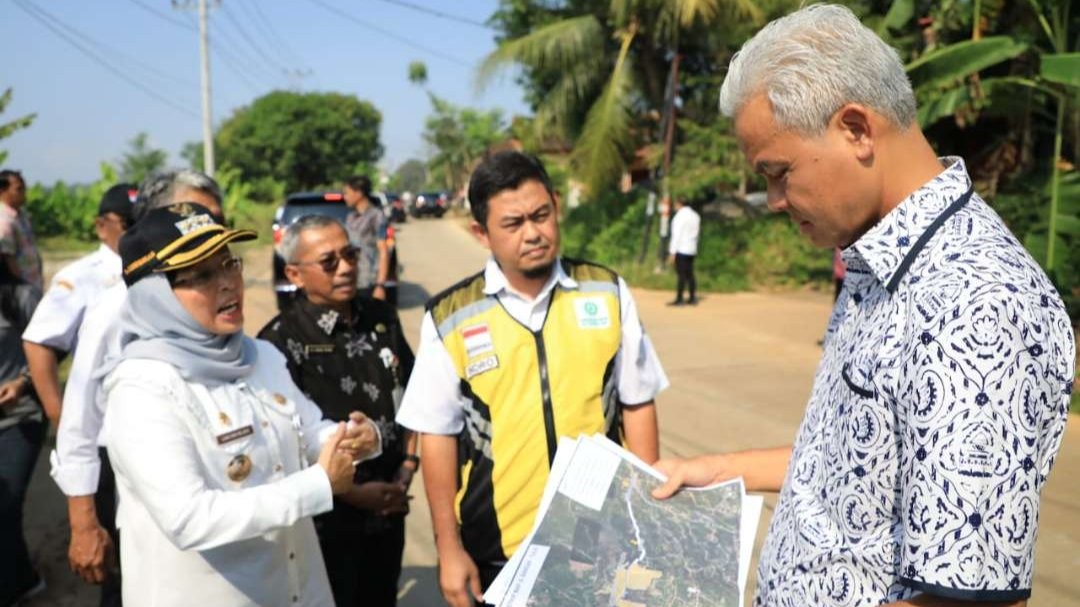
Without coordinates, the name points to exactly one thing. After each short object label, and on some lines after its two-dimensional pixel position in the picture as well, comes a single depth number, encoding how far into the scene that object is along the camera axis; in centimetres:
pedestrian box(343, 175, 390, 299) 848
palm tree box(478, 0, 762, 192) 1538
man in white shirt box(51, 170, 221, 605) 246
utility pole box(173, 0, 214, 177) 1959
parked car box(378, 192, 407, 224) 3672
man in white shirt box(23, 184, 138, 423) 302
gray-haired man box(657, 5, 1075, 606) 97
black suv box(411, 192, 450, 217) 4731
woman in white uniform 176
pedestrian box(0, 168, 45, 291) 356
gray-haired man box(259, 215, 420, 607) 293
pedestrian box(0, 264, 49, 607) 326
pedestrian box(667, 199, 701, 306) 1173
